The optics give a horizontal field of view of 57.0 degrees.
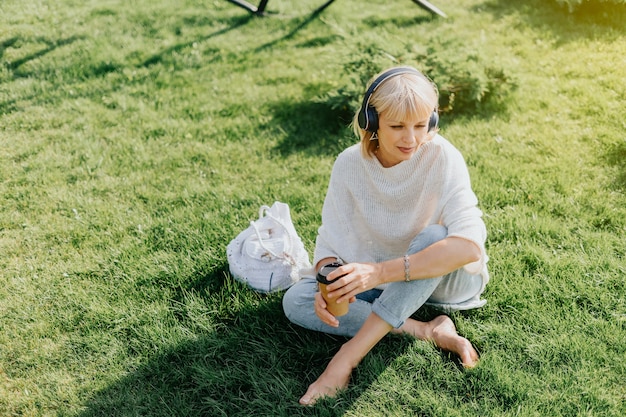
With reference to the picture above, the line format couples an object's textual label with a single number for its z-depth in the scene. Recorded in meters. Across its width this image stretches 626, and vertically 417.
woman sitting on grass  2.75
